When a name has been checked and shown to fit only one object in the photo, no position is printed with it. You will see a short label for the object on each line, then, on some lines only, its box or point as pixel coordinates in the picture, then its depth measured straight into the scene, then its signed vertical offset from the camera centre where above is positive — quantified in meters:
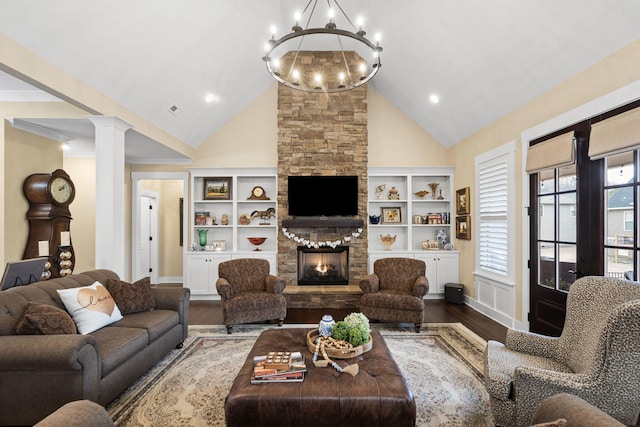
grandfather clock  4.37 -0.08
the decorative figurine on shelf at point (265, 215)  6.34 -0.01
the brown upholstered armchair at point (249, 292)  4.20 -1.07
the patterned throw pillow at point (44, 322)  2.36 -0.78
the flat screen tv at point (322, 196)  6.00 +0.34
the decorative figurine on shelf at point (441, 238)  6.24 -0.45
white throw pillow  2.79 -0.81
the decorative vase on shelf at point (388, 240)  6.25 -0.49
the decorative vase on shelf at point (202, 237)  6.24 -0.42
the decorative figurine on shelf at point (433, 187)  6.38 +0.53
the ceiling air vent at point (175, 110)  4.84 +1.58
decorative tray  2.43 -1.03
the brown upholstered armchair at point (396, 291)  4.25 -1.07
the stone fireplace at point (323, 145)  6.07 +1.29
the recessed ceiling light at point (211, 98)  5.19 +1.89
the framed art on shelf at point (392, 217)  6.38 -0.05
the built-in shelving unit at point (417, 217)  6.02 -0.05
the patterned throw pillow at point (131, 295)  3.37 -0.84
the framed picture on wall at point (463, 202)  5.64 +0.22
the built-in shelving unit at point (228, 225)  6.00 -0.20
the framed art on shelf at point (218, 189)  6.35 +0.50
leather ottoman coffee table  1.92 -1.12
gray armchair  1.82 -0.96
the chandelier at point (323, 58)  5.63 +2.87
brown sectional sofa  2.16 -1.05
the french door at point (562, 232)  3.15 -0.19
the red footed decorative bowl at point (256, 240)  6.19 -0.48
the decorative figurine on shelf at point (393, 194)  6.36 +0.40
